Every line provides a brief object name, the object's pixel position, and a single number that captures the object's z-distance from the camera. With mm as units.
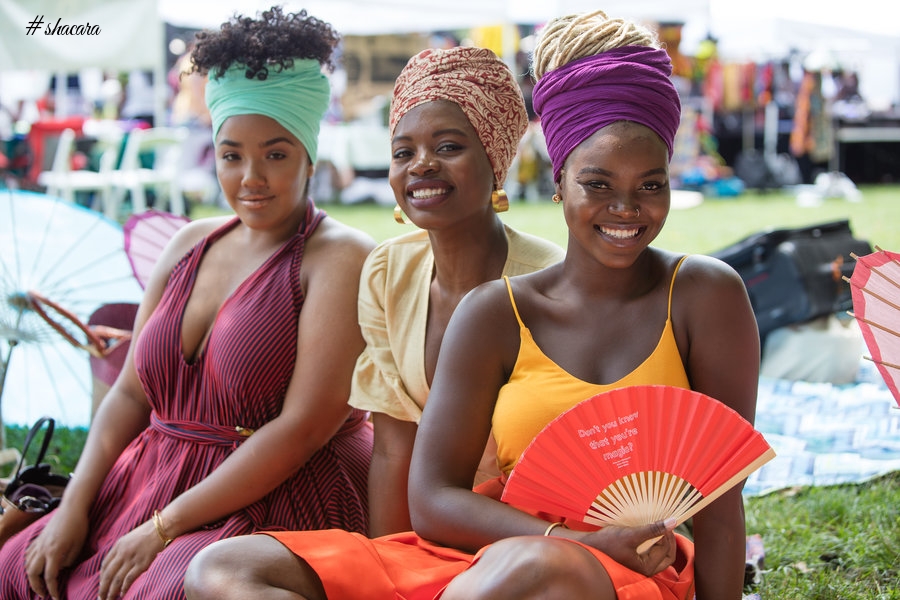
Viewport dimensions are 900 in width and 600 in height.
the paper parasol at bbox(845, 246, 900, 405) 4117
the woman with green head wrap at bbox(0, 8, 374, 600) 5168
